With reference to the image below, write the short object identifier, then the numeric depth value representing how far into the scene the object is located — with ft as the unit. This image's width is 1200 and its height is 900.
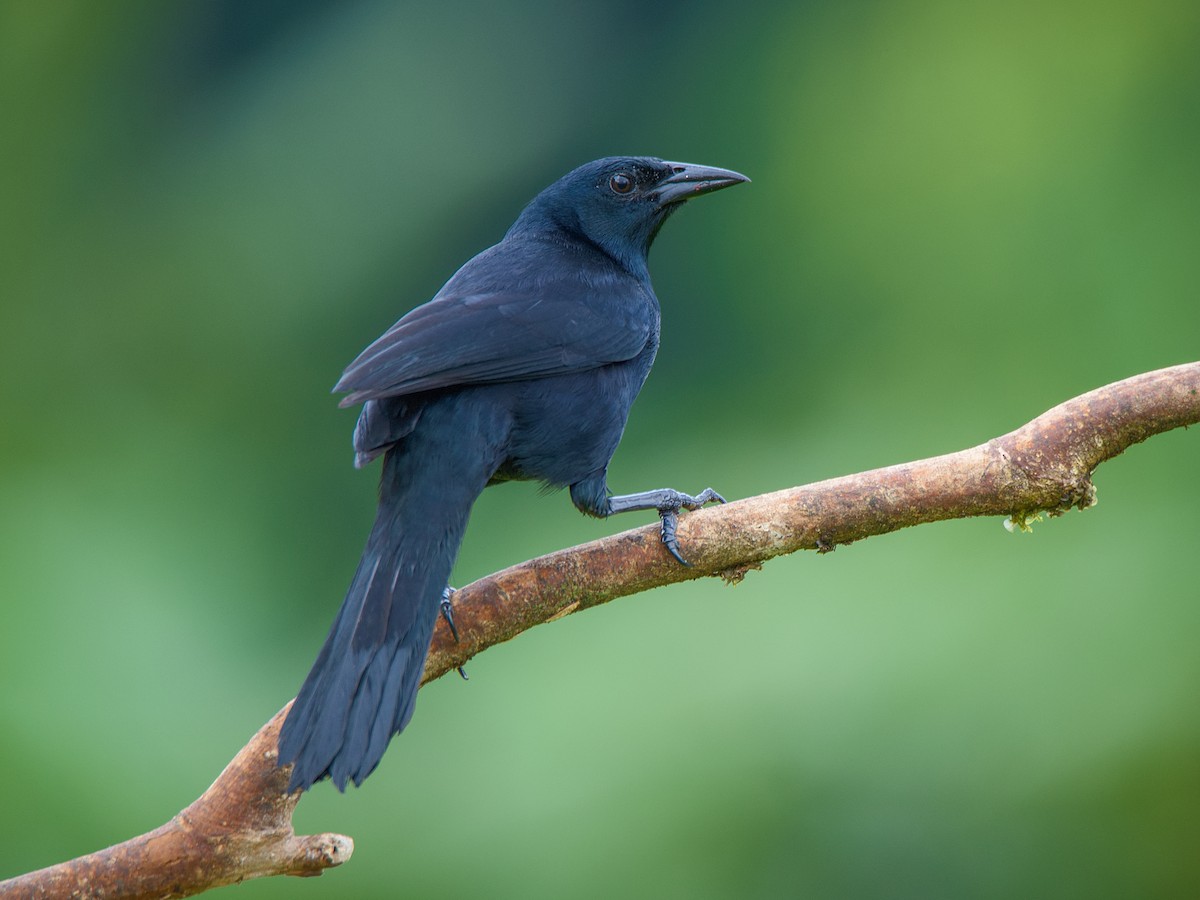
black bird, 15.21
